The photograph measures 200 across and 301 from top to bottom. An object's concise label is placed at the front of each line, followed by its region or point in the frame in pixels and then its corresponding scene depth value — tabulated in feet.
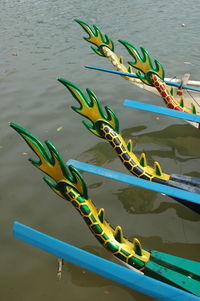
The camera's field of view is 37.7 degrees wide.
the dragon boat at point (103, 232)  8.37
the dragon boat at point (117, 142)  11.34
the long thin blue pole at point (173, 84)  17.21
